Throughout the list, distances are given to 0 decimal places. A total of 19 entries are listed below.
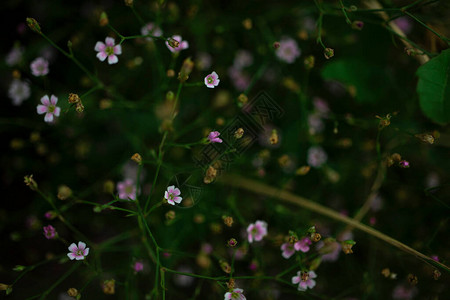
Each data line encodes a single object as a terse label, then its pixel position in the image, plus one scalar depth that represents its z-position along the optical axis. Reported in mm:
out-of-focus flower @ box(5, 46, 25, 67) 451
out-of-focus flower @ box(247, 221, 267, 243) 417
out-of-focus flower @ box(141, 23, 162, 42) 436
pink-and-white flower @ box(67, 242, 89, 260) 403
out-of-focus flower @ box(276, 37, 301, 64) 471
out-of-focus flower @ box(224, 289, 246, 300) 403
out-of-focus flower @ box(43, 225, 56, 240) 415
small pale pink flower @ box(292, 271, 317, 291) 412
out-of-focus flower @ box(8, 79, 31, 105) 454
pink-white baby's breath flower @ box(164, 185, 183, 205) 404
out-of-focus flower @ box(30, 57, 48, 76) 431
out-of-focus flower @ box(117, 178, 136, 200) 447
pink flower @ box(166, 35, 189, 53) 420
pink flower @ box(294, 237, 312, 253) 412
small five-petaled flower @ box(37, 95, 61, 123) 413
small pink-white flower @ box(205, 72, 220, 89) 409
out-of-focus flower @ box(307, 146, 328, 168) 465
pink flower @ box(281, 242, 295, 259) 417
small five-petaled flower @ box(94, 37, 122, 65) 417
